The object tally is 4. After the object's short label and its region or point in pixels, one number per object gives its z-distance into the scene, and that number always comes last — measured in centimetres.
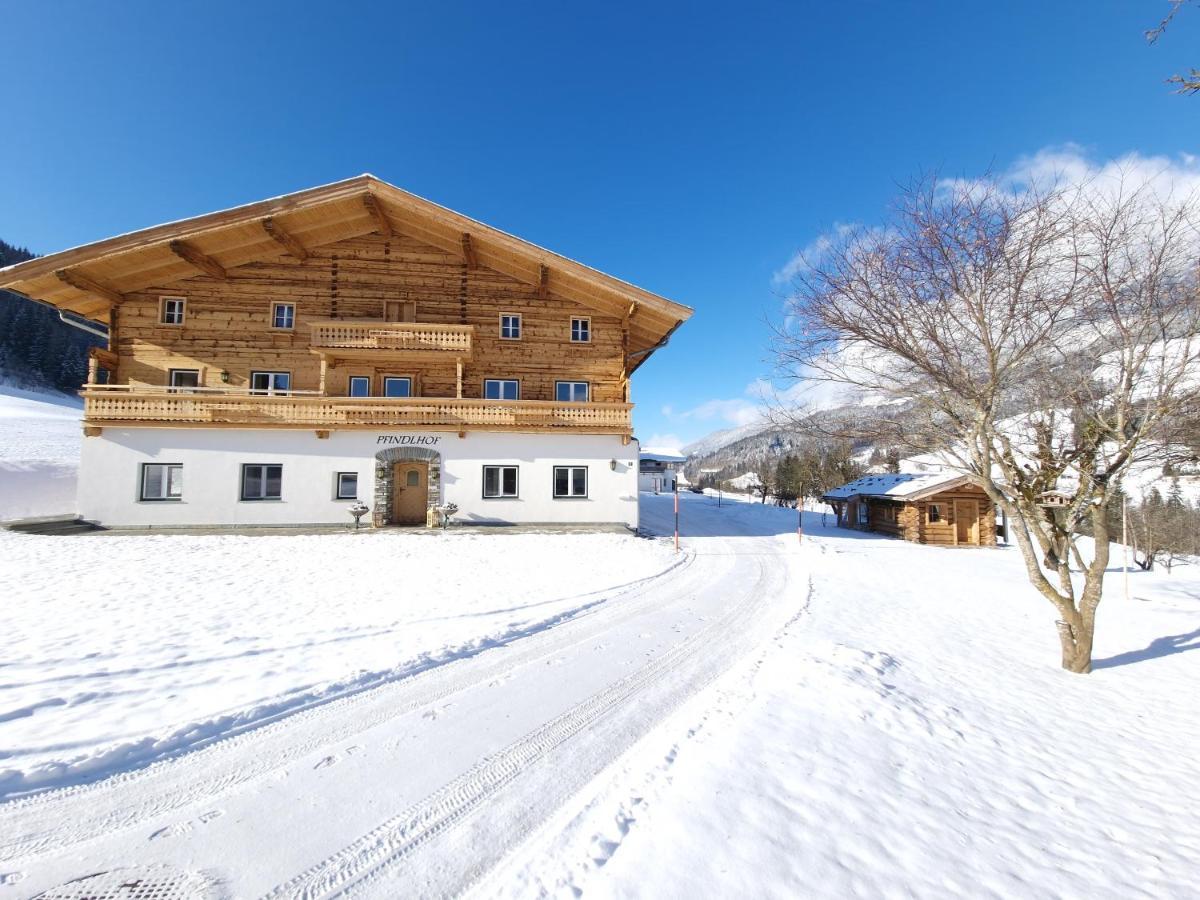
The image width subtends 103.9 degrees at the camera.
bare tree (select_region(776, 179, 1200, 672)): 635
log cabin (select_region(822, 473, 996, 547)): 2631
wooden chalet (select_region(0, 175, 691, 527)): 1694
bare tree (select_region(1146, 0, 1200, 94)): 373
